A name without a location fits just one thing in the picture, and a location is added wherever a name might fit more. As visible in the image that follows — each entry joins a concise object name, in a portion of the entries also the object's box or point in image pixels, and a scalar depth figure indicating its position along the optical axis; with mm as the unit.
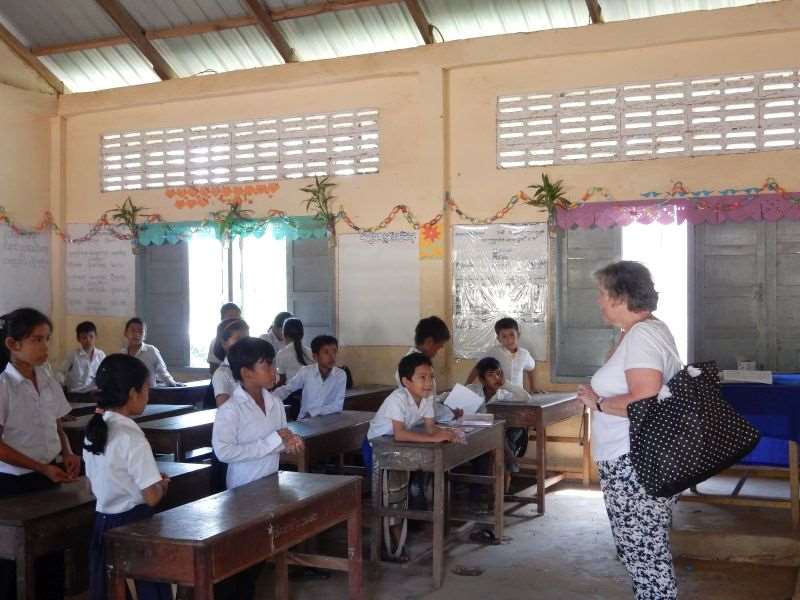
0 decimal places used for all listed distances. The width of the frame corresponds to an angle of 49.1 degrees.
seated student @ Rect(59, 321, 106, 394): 7340
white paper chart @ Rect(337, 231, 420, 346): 7402
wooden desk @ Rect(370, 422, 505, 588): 4180
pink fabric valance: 6242
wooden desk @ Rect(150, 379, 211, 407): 6969
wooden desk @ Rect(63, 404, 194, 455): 4824
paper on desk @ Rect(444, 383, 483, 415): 5109
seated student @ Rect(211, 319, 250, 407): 4465
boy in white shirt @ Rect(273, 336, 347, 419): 5387
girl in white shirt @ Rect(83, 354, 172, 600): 2879
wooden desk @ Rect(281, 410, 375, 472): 4430
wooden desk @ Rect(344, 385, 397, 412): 6570
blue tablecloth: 4961
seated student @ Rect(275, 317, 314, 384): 6523
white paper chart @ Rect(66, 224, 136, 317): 8609
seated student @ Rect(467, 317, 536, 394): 6469
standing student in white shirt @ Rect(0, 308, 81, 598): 3385
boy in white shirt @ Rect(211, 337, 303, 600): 3418
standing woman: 2865
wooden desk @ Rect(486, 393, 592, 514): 5523
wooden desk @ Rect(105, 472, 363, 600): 2557
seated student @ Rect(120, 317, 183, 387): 7438
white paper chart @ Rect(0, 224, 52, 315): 8359
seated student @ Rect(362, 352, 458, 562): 4273
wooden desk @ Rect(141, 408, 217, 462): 4703
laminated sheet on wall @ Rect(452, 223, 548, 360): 6965
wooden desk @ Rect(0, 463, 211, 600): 2928
